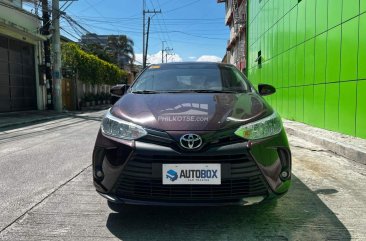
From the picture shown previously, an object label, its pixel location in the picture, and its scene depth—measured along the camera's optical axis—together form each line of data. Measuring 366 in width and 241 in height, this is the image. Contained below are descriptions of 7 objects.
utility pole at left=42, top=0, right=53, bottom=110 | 20.97
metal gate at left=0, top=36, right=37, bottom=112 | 18.03
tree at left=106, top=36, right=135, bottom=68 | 55.64
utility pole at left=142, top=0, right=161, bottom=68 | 44.29
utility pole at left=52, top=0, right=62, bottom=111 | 20.25
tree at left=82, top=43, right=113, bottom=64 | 46.59
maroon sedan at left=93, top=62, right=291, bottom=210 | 2.92
